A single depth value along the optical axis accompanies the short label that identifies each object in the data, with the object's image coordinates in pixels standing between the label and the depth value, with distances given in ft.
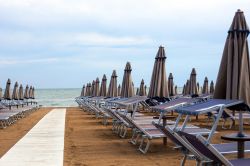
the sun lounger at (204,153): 14.06
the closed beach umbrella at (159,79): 41.39
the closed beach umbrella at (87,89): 112.25
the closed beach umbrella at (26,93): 107.69
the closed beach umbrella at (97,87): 86.69
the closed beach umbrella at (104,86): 75.86
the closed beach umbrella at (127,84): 50.99
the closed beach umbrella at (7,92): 80.37
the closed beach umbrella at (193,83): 63.88
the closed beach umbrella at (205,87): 75.11
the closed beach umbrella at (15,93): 88.58
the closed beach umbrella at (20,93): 93.43
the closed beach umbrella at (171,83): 76.09
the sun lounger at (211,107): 16.37
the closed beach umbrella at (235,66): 18.84
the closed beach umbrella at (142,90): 73.97
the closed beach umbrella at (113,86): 64.85
